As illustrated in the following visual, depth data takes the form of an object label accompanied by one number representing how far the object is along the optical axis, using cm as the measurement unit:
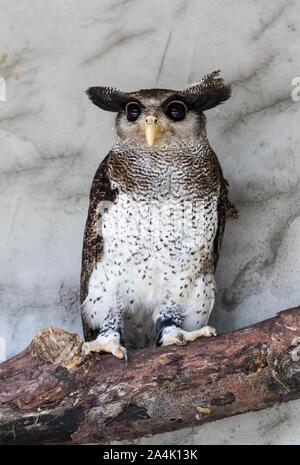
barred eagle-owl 437
